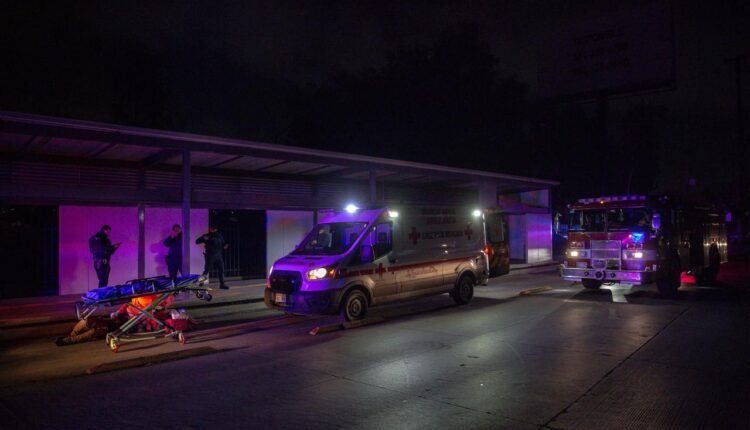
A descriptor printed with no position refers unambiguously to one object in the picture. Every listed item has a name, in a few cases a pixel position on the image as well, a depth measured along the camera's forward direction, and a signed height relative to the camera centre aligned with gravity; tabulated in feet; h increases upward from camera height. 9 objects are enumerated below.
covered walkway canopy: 36.86 +6.82
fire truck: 41.93 -0.96
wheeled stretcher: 24.50 -3.23
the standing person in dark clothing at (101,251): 42.06 -1.28
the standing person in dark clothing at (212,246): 46.16 -1.00
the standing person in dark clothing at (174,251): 44.78 -1.39
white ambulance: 31.35 -1.99
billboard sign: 93.71 +35.69
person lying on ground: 27.63 -5.26
